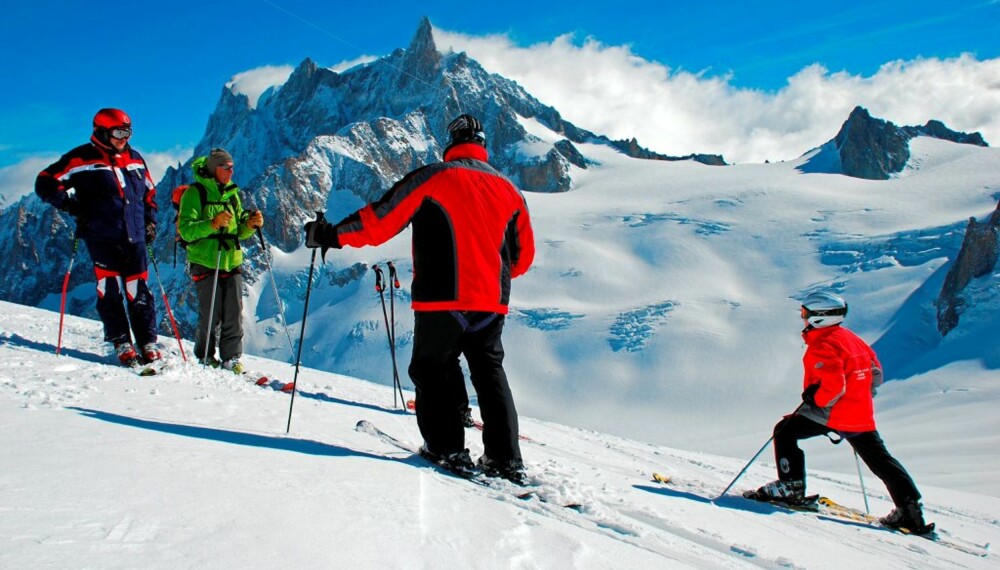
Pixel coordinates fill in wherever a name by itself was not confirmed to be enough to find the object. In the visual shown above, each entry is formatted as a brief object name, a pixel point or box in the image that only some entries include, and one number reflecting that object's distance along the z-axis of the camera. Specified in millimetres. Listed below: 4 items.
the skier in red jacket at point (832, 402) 5375
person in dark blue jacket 5965
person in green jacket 6816
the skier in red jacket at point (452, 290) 3973
